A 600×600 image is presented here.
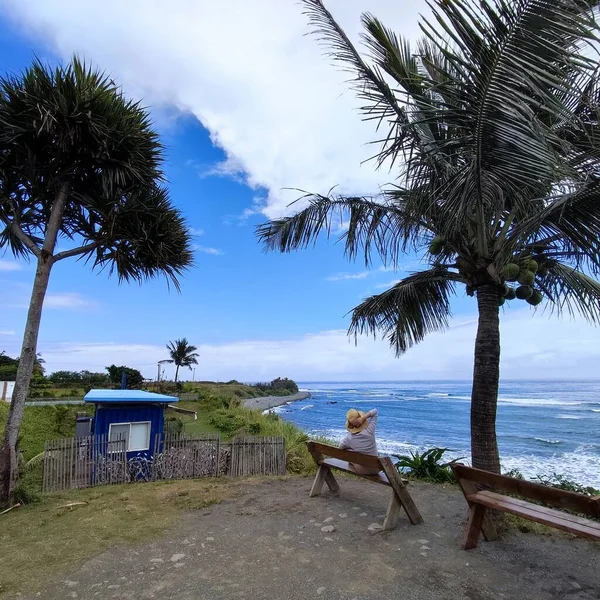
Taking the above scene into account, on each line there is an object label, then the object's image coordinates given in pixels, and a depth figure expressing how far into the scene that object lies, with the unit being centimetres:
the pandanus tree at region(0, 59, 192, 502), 587
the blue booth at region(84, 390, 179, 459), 847
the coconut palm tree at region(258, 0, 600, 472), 265
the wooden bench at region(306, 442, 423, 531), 460
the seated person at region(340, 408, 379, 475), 552
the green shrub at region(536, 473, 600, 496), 685
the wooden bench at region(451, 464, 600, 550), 313
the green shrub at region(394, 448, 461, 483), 714
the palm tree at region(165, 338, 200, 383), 5569
